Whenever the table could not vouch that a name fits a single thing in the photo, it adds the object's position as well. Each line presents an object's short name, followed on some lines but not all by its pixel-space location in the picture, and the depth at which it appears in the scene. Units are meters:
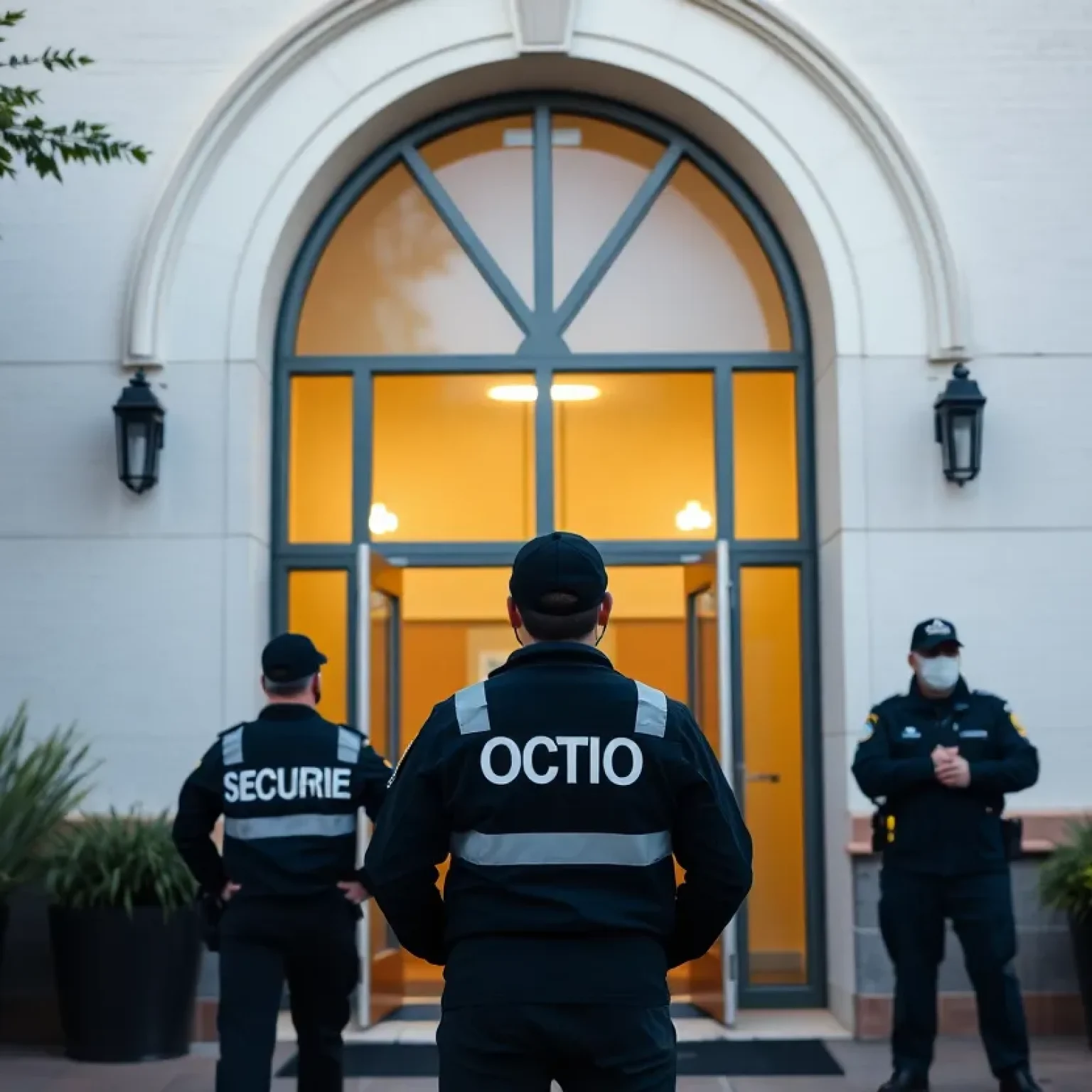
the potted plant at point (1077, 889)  7.83
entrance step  8.35
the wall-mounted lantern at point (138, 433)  8.46
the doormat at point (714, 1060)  7.59
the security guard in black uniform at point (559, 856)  3.23
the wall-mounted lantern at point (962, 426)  8.42
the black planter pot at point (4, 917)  7.73
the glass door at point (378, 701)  8.66
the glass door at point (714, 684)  8.55
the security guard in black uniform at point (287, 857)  5.48
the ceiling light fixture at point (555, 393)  9.34
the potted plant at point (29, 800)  7.59
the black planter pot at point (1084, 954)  7.87
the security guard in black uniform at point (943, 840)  6.45
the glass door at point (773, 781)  9.00
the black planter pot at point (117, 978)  7.68
